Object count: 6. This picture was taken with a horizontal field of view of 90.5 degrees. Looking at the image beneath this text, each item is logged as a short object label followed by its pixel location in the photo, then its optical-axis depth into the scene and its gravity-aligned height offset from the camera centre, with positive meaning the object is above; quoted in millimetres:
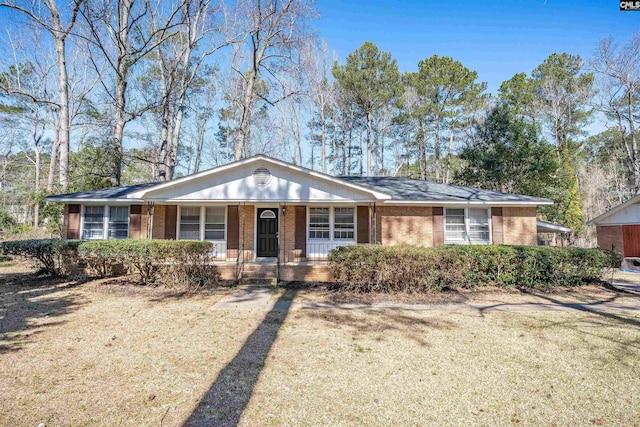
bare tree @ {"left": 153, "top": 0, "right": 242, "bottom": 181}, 20344 +11981
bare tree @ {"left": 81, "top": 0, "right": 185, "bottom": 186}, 16016 +10275
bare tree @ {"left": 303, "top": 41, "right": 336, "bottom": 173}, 23936 +12450
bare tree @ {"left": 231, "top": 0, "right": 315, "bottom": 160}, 18938 +12142
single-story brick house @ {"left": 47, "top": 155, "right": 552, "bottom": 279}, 12211 +407
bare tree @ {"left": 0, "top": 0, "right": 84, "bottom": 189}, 15367 +10187
